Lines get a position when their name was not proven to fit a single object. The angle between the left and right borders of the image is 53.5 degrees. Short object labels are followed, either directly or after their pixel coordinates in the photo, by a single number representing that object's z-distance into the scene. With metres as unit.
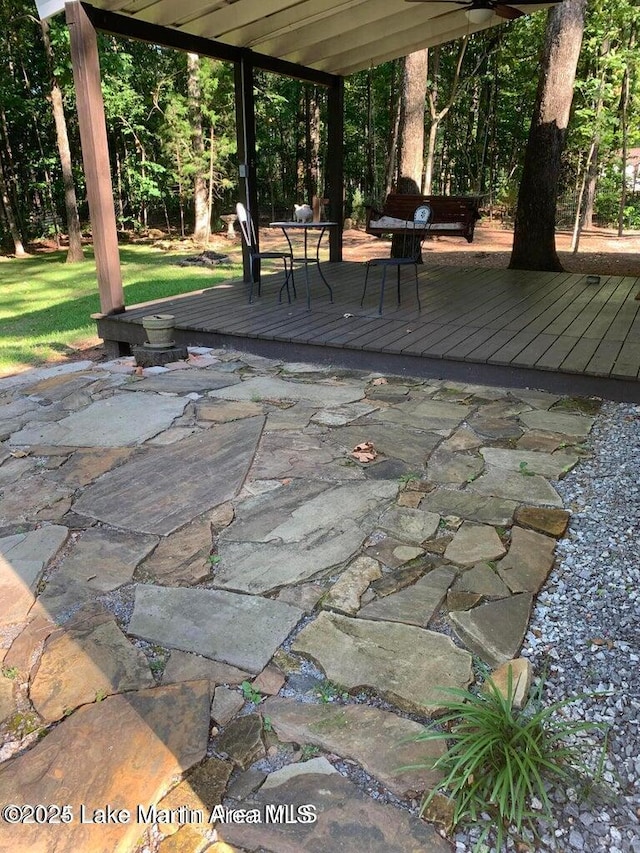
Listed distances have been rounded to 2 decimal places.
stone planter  4.43
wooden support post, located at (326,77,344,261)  7.44
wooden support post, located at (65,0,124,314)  4.32
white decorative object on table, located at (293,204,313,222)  5.42
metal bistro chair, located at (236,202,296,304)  5.19
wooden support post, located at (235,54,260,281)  5.98
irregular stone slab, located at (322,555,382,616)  1.89
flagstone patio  1.30
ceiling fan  4.89
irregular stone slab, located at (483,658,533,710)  1.46
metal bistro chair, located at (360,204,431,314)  4.72
